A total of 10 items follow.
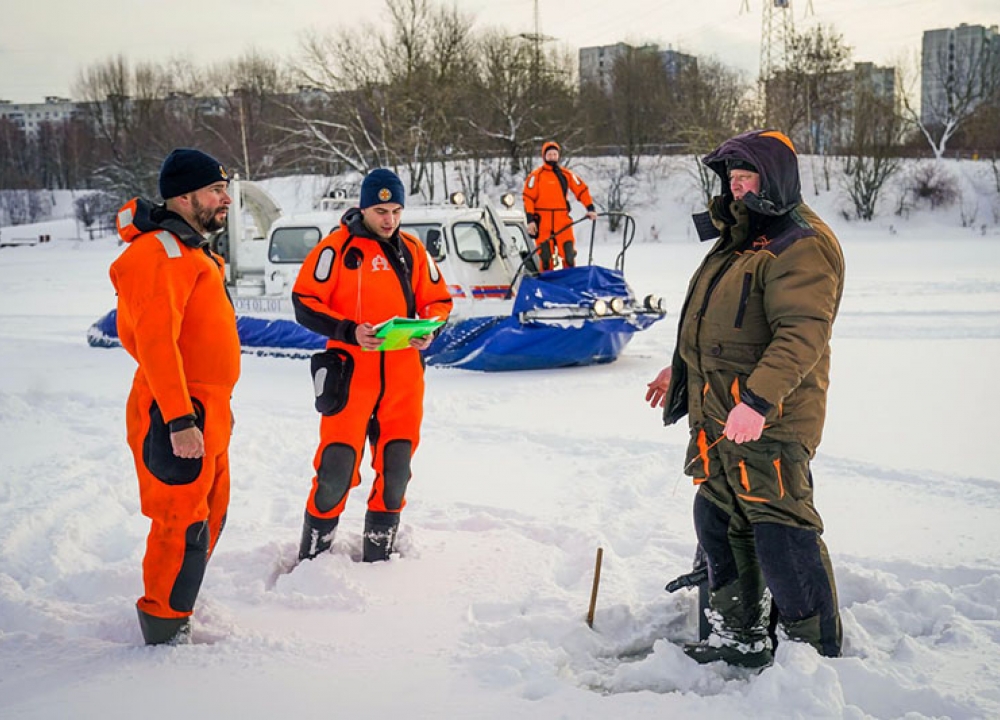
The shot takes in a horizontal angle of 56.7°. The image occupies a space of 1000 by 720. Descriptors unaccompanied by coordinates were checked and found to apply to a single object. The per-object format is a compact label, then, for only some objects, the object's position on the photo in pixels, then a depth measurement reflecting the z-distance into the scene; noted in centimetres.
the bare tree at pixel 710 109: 3338
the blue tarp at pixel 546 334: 861
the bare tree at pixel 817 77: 3784
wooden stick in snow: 332
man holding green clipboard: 397
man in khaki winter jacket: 273
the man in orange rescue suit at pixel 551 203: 988
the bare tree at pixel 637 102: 4041
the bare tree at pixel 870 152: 3084
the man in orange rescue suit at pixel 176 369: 304
